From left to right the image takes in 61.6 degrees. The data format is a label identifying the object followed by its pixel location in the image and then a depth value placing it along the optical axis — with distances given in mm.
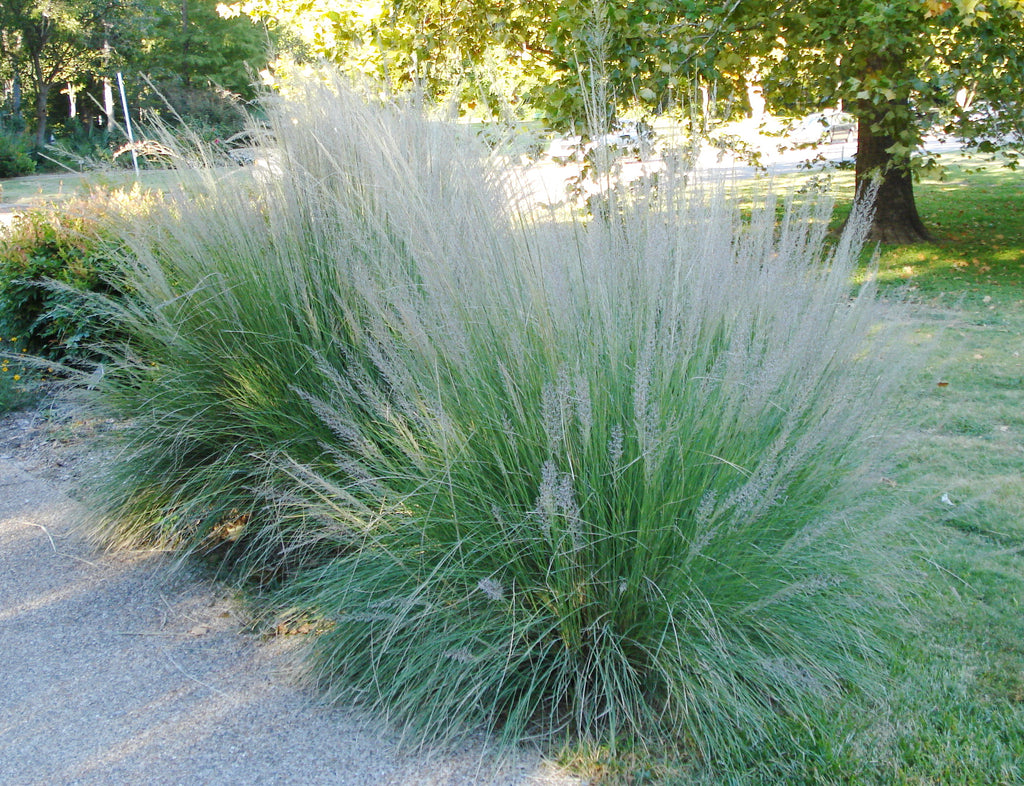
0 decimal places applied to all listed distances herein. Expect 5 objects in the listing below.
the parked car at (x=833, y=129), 9894
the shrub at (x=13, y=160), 30906
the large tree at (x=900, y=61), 7285
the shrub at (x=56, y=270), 6520
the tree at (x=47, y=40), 33969
